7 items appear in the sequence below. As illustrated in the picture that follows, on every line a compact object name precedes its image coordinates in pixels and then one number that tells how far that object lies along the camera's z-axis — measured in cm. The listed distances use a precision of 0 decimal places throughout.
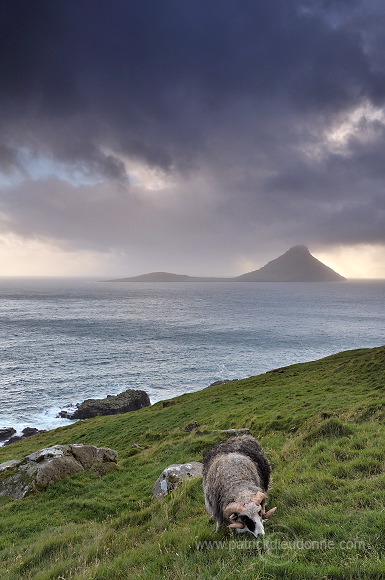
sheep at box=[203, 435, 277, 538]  580
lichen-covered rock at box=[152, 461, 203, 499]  1175
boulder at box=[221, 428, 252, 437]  1728
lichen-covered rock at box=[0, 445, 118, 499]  1454
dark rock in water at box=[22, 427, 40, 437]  4216
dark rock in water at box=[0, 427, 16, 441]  4129
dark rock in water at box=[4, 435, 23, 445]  3991
